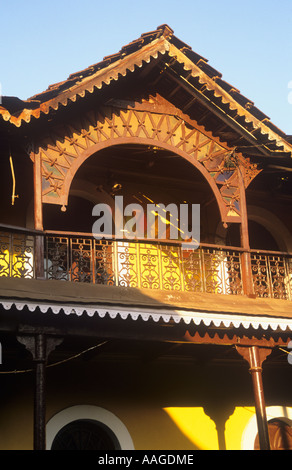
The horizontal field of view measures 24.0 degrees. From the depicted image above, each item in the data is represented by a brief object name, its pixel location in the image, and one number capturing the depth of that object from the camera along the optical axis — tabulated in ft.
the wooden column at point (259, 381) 31.89
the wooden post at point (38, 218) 31.07
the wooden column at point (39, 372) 27.94
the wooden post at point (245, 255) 35.12
